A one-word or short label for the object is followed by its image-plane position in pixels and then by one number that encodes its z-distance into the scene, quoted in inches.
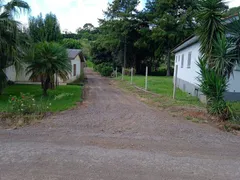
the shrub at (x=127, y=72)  1333.7
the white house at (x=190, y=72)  401.1
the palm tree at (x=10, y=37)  376.8
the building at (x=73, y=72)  722.7
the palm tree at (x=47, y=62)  437.1
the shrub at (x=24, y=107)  292.0
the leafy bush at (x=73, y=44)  1691.7
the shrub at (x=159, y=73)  1523.1
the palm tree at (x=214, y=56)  295.6
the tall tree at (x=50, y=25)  1365.2
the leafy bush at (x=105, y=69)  1382.9
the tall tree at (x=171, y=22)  1157.1
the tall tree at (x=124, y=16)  1323.8
